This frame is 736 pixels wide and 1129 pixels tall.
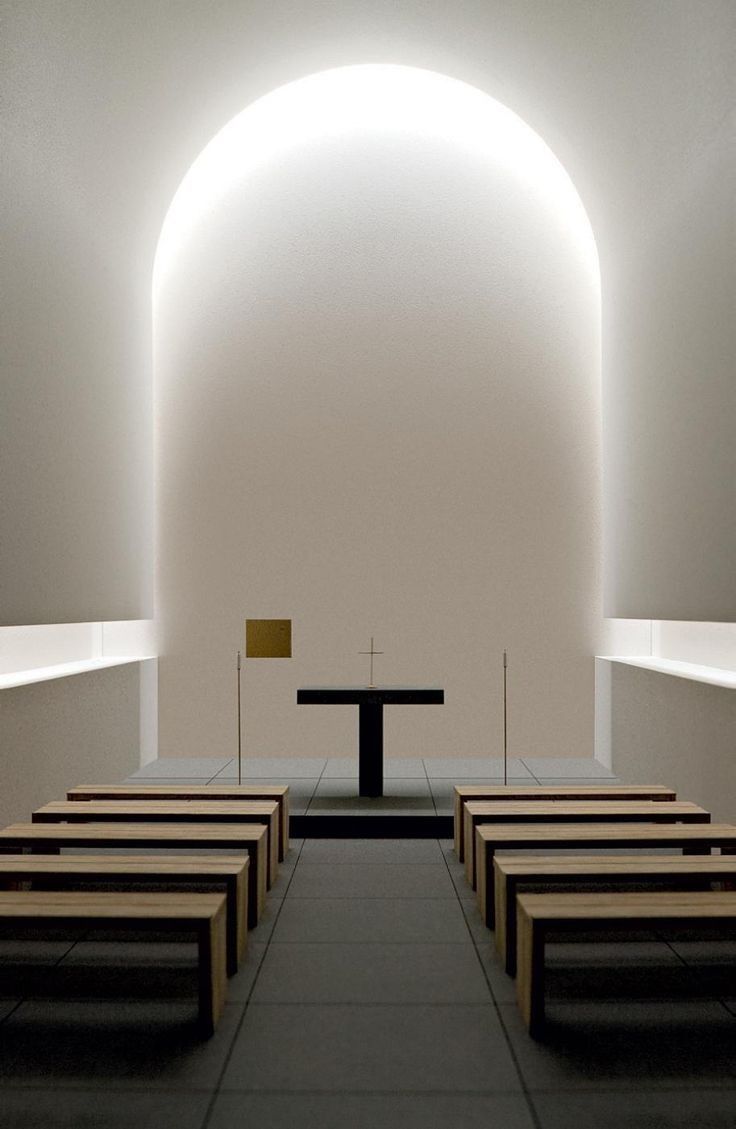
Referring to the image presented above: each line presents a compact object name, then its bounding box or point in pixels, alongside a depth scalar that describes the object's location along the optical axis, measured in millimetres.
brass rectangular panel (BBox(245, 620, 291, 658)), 5938
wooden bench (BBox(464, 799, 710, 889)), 4594
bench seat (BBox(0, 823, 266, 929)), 4031
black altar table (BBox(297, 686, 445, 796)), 6164
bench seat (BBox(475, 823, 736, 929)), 4031
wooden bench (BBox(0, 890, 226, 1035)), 2967
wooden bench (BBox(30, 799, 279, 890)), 4613
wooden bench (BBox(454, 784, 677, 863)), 5137
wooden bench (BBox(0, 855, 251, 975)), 3484
